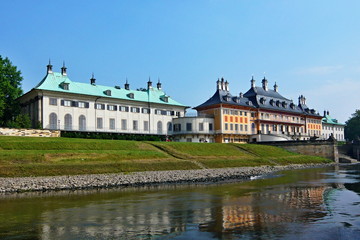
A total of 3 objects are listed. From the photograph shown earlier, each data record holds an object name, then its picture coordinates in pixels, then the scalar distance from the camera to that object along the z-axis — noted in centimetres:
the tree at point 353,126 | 12845
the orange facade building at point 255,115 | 7956
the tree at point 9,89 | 5969
